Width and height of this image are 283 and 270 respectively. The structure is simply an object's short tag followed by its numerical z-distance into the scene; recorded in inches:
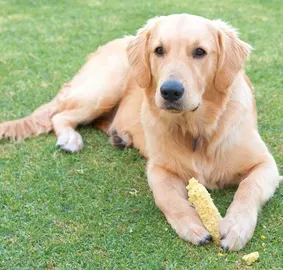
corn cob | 121.8
